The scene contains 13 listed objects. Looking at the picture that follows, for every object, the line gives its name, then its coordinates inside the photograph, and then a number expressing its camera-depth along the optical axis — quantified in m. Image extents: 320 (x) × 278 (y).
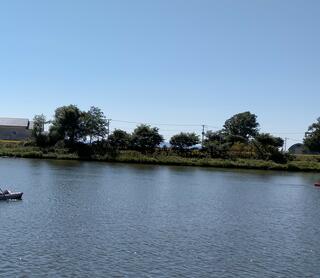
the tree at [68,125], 110.00
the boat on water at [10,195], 39.66
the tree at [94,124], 112.75
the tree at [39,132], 109.88
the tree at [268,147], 112.19
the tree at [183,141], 114.56
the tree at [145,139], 112.69
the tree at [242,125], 155.05
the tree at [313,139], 126.38
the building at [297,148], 158.43
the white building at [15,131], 136.75
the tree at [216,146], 113.06
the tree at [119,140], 113.06
